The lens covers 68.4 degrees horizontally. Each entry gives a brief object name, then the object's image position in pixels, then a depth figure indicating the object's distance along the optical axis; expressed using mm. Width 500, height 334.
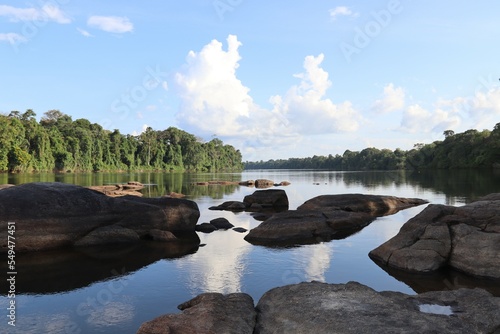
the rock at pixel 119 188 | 40006
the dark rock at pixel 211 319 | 7926
